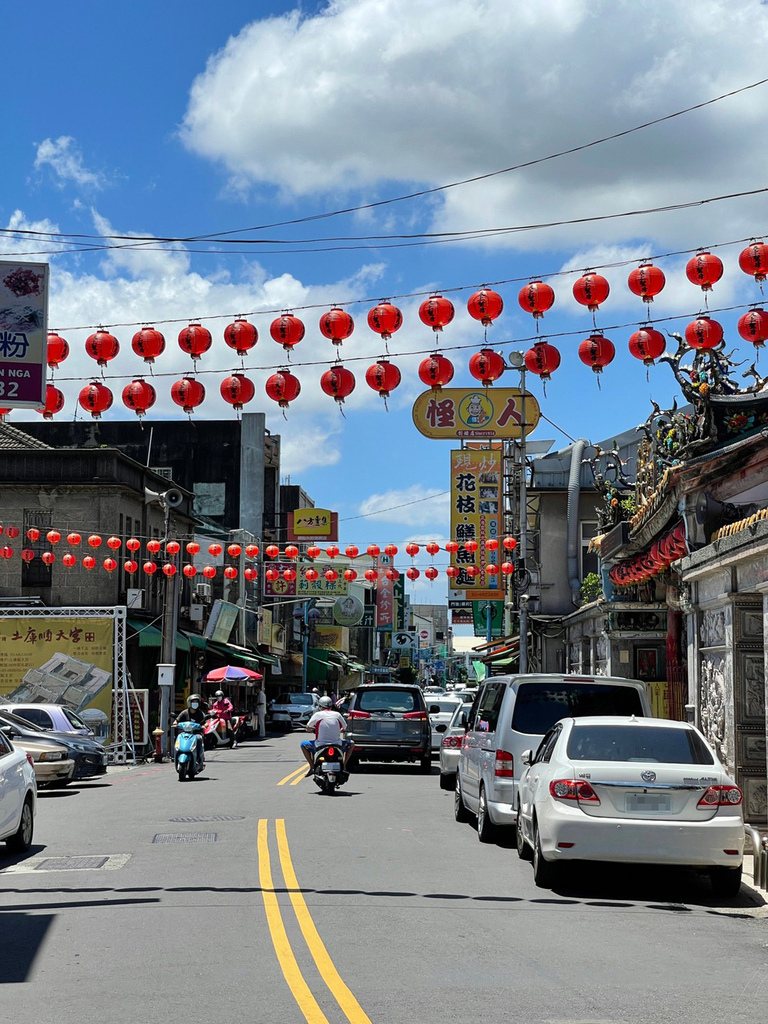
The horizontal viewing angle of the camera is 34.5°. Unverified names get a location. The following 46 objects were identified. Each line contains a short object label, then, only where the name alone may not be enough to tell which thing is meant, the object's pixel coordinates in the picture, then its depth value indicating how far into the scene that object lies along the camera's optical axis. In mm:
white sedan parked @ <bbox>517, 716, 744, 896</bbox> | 10391
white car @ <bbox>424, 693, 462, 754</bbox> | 30927
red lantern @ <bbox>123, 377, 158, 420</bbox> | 20062
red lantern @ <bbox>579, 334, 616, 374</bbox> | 17984
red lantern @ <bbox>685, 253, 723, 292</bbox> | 15898
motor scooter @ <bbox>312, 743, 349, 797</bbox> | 19906
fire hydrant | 31922
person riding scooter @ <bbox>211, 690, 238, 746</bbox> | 38250
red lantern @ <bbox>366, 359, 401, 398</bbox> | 18859
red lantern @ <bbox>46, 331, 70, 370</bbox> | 18609
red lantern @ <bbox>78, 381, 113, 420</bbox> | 20344
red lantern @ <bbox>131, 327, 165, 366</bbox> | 18031
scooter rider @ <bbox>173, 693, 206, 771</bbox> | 24978
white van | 13609
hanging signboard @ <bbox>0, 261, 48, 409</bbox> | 16469
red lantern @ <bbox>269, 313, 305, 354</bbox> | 17875
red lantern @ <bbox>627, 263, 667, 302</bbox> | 16328
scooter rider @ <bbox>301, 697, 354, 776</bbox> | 20266
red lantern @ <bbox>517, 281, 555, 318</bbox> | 17047
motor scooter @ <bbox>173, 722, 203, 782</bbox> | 24219
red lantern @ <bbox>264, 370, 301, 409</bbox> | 18797
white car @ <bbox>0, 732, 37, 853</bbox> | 12617
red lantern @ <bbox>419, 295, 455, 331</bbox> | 17578
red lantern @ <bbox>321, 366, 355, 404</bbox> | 18875
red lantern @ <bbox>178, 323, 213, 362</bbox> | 18047
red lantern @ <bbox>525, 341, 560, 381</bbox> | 18969
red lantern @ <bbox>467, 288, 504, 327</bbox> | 17281
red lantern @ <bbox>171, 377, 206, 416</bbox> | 19922
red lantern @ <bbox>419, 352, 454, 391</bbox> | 19250
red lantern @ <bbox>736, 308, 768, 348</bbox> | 16641
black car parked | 22094
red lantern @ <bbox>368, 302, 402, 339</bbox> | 17516
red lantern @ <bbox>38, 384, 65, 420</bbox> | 18725
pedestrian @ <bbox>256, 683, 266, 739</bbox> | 47344
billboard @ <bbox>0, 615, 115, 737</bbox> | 31969
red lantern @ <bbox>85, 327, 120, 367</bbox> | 18266
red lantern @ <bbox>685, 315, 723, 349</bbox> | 17348
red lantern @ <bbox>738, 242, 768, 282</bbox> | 15445
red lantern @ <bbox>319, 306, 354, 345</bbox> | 17750
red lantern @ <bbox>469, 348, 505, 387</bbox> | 19438
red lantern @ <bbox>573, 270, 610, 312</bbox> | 16625
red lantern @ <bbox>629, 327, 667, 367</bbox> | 17406
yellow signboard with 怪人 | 31391
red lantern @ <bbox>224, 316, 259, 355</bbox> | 18141
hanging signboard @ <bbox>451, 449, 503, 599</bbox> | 38562
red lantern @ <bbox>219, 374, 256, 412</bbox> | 19453
